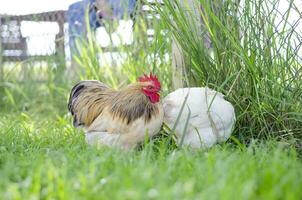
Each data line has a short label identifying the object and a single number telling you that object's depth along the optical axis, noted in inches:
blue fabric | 191.2
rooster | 99.8
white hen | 101.3
